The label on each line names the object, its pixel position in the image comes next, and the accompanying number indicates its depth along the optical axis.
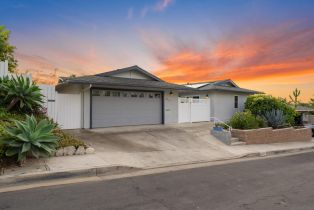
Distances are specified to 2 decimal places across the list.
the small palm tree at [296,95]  51.94
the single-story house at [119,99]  14.45
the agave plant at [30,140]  7.30
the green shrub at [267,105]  19.48
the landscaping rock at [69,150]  8.92
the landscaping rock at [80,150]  9.16
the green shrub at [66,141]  9.17
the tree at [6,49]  22.42
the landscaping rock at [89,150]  9.39
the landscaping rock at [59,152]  8.72
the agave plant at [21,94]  10.84
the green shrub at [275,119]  16.42
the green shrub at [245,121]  15.12
